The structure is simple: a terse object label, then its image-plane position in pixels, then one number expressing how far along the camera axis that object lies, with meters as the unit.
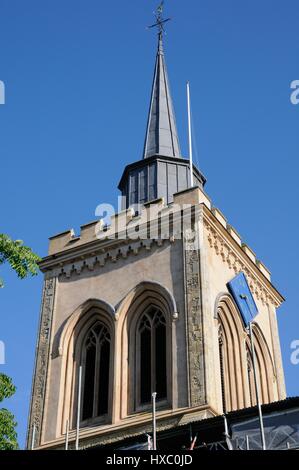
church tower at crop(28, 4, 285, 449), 26.62
